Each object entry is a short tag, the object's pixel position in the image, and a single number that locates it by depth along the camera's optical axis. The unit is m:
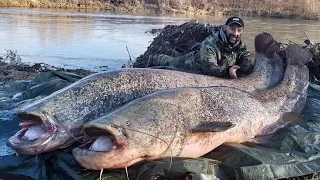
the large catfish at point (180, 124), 2.45
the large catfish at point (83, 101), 2.81
